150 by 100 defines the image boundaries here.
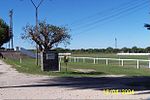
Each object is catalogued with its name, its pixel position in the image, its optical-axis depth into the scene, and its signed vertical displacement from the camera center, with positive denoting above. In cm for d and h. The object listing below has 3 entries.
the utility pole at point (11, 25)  4918 +587
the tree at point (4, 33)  6284 +495
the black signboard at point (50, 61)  1922 -84
